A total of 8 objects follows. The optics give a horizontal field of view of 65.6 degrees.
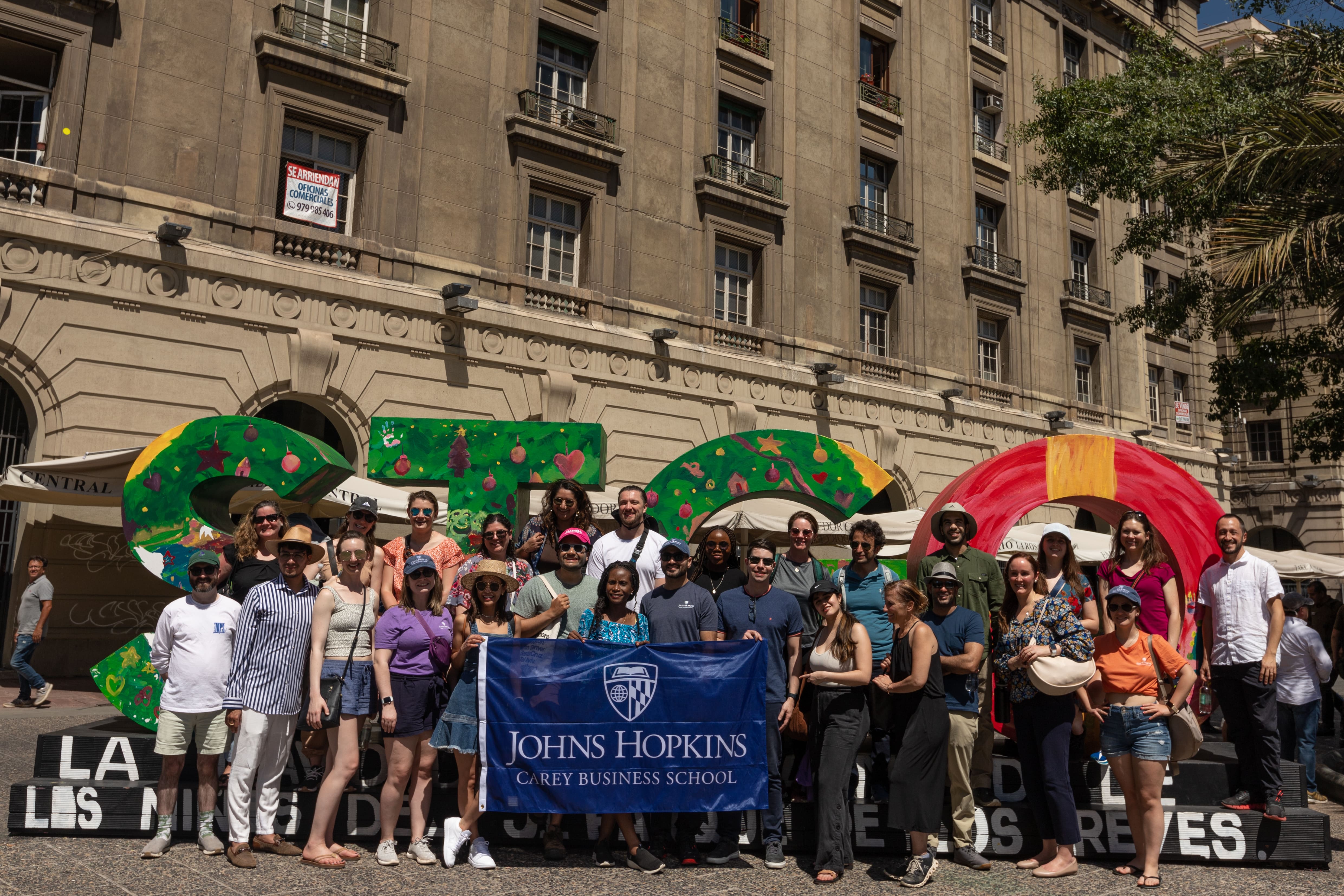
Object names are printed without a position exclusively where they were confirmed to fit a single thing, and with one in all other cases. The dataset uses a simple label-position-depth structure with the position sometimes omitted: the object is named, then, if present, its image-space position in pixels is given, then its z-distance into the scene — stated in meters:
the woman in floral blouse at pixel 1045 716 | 6.83
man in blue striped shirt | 6.65
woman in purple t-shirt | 6.75
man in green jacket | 7.79
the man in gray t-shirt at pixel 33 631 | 12.55
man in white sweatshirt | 6.71
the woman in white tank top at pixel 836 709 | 6.74
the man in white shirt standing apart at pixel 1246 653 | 7.34
